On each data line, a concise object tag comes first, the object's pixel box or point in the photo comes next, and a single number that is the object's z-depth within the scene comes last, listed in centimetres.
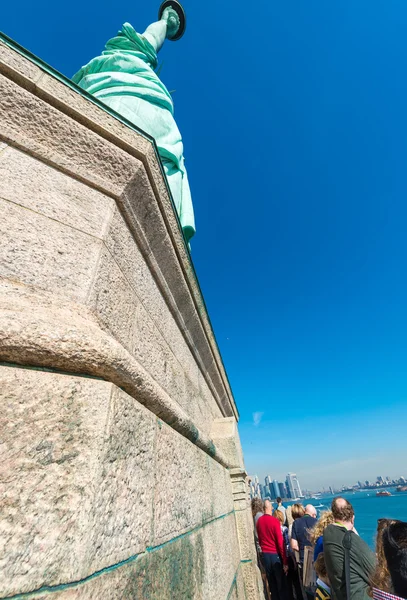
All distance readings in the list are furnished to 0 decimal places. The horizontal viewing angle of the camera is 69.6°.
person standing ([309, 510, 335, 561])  274
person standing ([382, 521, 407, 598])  146
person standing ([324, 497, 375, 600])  201
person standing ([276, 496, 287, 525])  724
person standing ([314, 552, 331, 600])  241
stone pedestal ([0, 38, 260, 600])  62
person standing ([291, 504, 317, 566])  381
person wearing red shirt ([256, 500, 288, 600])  480
